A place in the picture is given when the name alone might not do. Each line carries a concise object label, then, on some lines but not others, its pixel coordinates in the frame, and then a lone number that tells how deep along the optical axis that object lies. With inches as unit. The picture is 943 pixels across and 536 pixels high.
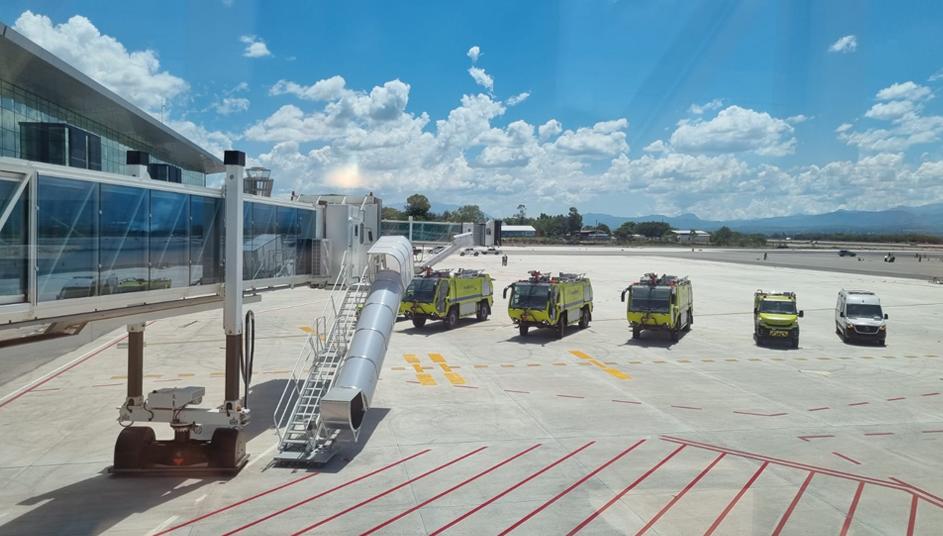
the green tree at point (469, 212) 4612.2
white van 1263.5
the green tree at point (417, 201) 4004.9
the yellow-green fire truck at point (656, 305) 1246.3
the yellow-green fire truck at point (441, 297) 1378.0
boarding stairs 610.9
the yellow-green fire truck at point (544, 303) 1268.5
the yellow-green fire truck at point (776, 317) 1229.7
